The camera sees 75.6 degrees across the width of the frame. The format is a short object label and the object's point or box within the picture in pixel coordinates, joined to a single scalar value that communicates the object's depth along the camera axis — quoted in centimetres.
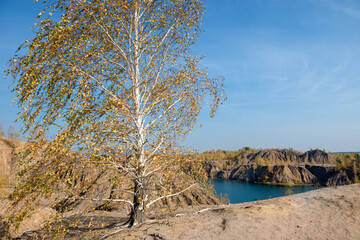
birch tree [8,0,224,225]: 491
